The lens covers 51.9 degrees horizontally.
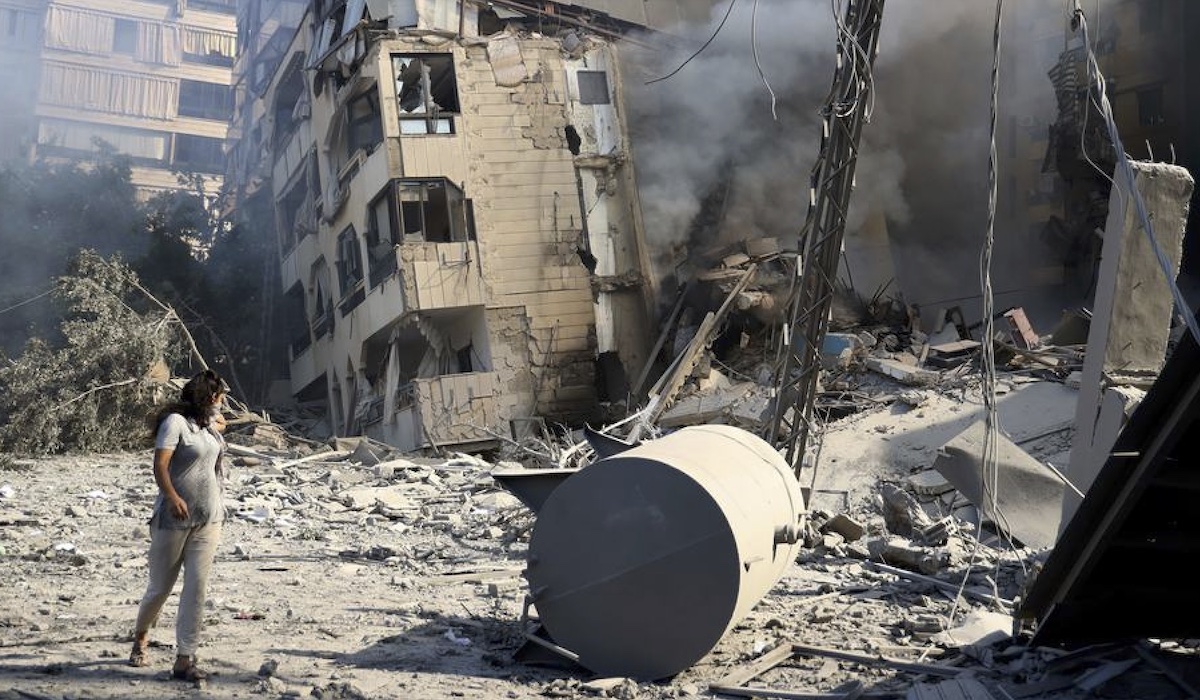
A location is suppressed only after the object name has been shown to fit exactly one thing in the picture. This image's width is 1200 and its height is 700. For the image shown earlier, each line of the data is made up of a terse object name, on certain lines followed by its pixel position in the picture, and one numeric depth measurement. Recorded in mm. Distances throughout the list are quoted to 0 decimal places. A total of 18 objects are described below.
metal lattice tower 10969
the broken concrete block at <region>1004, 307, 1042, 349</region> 19672
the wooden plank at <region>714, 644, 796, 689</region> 6871
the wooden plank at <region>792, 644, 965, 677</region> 7039
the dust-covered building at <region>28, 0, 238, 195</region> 49844
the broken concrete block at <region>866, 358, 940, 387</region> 18281
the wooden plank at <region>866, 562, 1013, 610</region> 9236
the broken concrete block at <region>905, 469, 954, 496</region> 14203
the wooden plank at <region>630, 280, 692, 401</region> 22688
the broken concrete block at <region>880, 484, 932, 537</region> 12016
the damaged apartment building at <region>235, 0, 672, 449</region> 22953
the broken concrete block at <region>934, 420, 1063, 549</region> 11195
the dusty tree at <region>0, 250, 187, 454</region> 19438
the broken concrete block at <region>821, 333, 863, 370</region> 20203
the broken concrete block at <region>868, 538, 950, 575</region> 10000
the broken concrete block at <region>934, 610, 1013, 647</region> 7621
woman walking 6031
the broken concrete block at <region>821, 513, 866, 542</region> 11609
